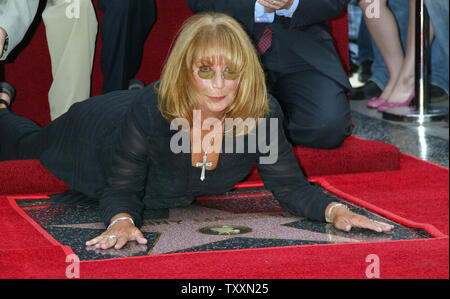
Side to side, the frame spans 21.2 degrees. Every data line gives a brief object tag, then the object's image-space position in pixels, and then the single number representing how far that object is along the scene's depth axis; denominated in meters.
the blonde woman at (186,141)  3.11
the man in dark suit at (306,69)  3.99
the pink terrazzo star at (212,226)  3.15
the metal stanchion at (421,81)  5.28
